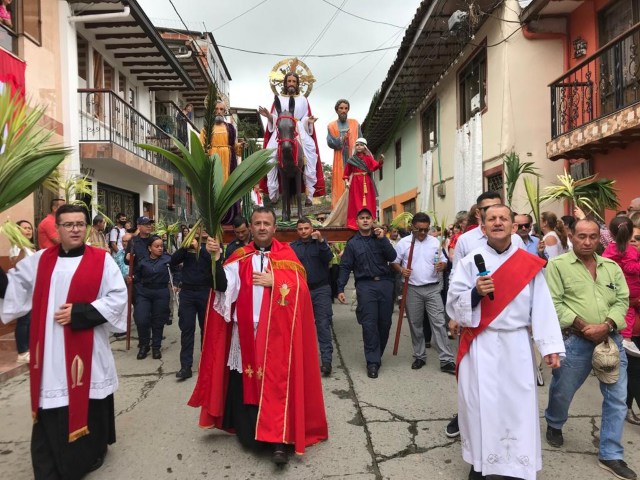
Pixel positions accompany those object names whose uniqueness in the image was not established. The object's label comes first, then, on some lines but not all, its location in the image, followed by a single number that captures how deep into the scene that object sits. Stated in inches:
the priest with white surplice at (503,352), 120.3
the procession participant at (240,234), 249.4
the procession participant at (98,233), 272.4
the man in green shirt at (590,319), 135.6
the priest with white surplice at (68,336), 127.9
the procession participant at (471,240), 159.6
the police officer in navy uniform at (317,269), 241.4
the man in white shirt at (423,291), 237.9
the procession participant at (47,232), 230.0
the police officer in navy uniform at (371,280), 232.2
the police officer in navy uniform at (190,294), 231.5
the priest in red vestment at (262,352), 145.6
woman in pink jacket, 159.8
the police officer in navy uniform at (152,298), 267.7
